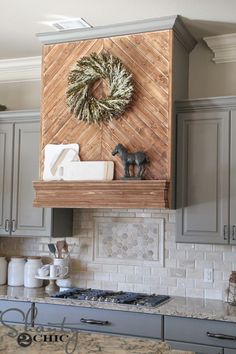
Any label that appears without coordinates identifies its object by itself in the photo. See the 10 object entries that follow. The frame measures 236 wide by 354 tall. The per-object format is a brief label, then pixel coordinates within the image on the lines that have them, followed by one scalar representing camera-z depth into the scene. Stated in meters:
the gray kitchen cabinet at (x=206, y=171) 3.49
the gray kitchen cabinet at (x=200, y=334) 3.15
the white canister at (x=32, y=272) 4.16
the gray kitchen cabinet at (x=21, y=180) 4.05
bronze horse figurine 3.55
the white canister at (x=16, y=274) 4.25
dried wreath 3.63
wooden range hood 3.55
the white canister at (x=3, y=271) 4.34
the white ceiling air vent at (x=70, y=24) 3.63
